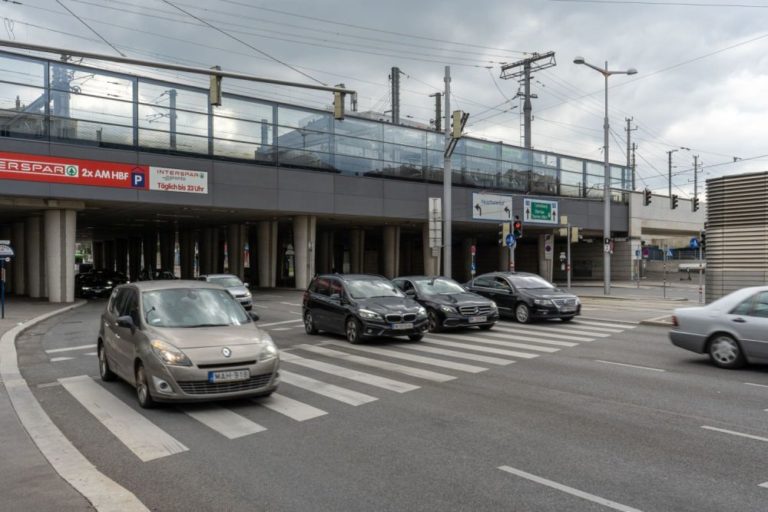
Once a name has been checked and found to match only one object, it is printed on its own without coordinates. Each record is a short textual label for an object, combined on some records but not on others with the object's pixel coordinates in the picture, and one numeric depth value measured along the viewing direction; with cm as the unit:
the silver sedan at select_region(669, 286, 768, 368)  976
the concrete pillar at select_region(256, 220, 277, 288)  4212
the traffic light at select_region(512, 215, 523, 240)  2778
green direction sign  4775
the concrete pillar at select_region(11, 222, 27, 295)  3559
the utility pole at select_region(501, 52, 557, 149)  5097
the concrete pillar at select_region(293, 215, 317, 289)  3812
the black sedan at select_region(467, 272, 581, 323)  1762
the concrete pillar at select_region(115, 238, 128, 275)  7362
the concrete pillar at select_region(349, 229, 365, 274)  5238
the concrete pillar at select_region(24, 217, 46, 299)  3203
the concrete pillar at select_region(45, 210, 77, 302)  2841
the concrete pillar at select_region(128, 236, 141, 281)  6894
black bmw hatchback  1324
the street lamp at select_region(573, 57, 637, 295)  3141
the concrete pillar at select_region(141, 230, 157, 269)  6372
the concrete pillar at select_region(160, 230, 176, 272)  5884
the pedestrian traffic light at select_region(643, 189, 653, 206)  4172
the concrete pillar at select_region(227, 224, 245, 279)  4600
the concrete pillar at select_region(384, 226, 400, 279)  4750
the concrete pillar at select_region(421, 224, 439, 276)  4534
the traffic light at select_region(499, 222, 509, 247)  2862
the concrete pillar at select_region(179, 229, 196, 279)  5488
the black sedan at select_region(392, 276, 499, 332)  1530
